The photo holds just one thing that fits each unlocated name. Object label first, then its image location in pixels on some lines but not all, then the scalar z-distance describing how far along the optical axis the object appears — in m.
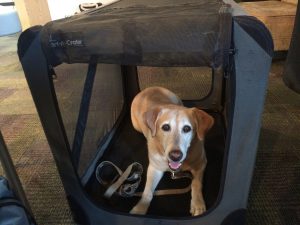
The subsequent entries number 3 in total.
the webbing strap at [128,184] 1.34
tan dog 1.15
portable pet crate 0.80
